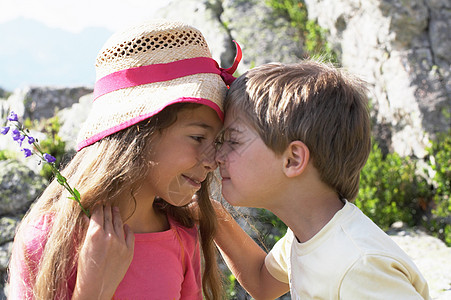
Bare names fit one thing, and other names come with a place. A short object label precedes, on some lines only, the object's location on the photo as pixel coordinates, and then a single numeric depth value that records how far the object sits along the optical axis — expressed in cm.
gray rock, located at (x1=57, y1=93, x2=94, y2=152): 551
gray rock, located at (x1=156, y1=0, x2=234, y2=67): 625
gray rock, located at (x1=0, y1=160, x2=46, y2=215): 449
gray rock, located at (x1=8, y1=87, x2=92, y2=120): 710
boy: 189
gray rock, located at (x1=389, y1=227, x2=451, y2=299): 316
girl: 199
